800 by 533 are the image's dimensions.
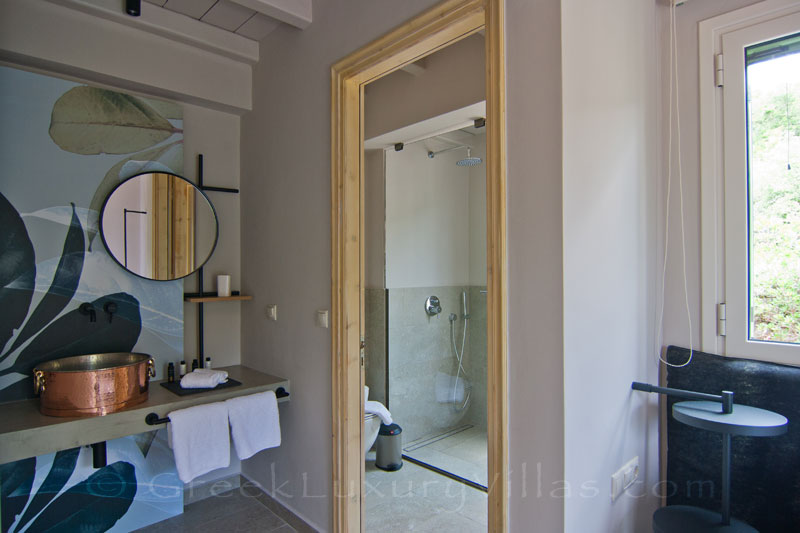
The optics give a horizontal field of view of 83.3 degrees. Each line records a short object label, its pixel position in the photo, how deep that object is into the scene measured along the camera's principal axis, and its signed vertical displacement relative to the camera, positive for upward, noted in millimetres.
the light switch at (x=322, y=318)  2157 -237
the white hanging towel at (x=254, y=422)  2115 -739
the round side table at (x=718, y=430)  1396 -509
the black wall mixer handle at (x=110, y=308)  2281 -194
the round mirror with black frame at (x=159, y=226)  2326 +241
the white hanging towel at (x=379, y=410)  2901 -918
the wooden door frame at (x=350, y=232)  1830 +169
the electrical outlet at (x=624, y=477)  1611 -778
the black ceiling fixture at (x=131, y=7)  2139 +1251
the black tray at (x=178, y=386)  2165 -588
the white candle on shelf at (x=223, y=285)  2652 -91
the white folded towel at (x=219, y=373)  2293 -529
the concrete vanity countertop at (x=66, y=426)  1658 -612
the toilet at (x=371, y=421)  2885 -986
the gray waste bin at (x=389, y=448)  3010 -1200
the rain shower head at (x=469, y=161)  3372 +808
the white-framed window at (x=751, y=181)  1639 +324
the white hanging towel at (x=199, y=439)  1939 -750
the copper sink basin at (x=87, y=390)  1809 -492
